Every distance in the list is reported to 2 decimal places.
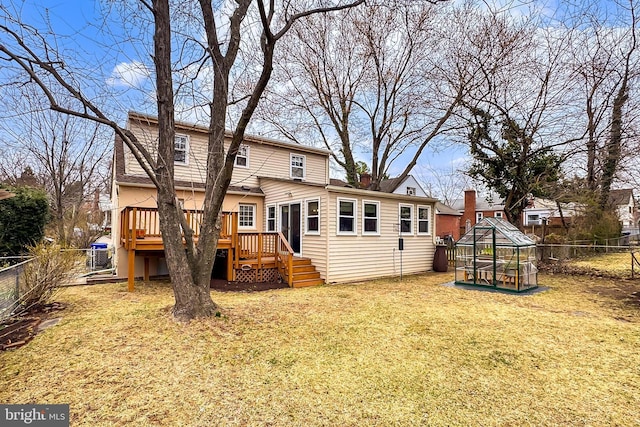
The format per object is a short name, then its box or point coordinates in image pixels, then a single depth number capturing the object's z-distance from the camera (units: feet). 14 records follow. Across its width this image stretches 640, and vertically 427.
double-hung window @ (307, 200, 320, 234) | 32.63
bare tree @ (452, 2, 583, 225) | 35.58
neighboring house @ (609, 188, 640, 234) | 59.67
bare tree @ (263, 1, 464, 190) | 40.70
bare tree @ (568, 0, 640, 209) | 33.22
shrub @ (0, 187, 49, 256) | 32.65
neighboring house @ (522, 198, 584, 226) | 52.34
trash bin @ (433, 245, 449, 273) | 40.66
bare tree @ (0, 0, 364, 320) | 16.11
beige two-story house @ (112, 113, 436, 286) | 31.55
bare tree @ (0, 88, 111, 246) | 42.11
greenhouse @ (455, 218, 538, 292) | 28.58
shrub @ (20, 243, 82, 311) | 20.10
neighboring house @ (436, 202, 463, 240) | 89.51
